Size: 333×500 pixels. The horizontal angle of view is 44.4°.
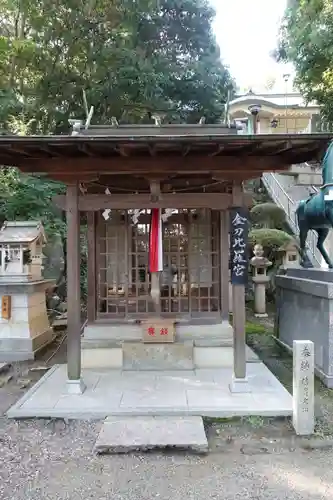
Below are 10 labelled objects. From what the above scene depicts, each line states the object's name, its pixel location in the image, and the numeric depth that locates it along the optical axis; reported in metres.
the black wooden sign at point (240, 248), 6.19
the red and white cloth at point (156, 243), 6.98
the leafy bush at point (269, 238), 14.02
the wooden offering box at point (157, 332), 7.50
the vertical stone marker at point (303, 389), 5.10
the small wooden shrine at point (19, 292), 9.08
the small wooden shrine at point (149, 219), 5.68
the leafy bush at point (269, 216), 17.06
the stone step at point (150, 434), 4.64
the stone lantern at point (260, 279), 13.83
